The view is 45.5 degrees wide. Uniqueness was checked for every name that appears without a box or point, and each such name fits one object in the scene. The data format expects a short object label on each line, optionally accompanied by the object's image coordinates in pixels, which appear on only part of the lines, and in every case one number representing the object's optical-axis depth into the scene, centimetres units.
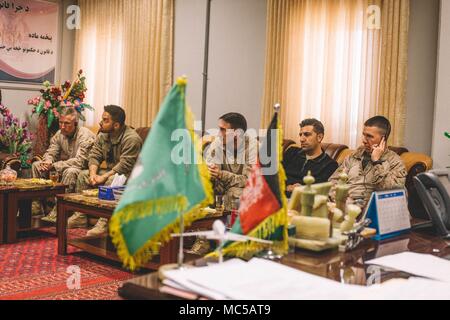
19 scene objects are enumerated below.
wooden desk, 118
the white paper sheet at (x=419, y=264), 135
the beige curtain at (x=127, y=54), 639
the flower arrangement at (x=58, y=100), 650
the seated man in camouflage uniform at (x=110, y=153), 499
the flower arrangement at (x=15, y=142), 618
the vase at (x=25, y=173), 631
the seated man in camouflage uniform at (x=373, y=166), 368
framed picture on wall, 703
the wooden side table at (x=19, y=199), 427
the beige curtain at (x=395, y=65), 438
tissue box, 367
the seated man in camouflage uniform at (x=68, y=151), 536
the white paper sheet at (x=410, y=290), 114
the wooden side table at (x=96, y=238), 317
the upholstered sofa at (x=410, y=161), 369
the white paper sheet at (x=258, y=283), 110
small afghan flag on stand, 139
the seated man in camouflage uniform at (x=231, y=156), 403
